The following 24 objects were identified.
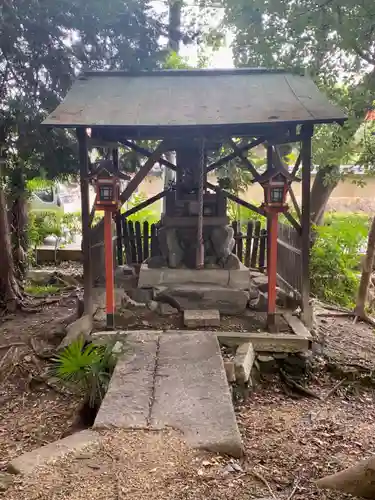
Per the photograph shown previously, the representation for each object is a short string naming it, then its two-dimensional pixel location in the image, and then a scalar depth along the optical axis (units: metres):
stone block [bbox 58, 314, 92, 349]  5.38
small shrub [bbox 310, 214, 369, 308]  8.99
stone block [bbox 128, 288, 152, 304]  6.43
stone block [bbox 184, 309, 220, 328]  5.74
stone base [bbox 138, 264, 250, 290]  6.41
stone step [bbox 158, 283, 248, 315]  6.21
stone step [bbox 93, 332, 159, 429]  3.48
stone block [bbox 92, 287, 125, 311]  6.31
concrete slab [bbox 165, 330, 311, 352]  5.35
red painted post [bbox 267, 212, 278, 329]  5.42
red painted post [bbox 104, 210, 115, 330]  5.48
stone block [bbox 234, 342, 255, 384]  4.74
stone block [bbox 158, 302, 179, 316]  6.11
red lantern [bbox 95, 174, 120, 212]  5.30
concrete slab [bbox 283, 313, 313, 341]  5.45
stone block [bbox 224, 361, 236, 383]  4.65
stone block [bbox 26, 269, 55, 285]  9.59
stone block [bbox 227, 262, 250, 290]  6.39
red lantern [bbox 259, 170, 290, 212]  5.35
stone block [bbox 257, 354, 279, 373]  5.31
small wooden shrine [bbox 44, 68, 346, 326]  5.11
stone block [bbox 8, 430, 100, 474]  2.90
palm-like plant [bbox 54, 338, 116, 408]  4.39
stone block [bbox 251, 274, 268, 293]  7.04
